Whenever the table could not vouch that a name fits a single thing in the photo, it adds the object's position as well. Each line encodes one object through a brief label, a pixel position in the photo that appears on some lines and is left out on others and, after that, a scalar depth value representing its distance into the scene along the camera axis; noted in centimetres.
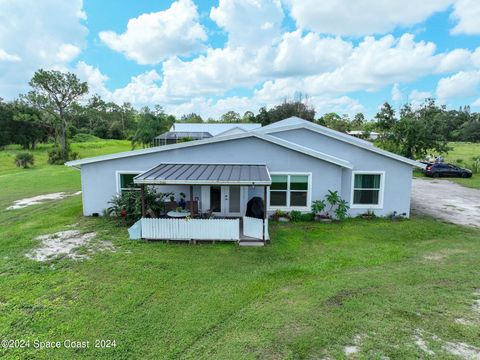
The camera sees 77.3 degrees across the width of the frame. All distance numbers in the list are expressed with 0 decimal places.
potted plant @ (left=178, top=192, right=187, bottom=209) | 1234
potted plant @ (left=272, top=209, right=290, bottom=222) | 1257
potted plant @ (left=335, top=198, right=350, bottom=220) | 1255
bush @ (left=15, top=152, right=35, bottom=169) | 3316
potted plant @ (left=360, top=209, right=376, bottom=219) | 1316
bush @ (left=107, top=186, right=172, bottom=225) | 1145
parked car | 2714
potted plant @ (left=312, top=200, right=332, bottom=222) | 1247
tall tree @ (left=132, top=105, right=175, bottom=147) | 4553
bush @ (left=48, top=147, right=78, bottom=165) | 3572
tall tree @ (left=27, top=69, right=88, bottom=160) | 3725
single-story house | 1248
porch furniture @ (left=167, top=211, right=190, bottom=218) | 1076
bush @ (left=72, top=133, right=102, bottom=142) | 6294
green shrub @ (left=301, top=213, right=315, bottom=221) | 1259
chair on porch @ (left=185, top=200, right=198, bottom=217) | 1215
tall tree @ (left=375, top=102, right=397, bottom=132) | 3269
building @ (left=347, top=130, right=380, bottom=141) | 5397
